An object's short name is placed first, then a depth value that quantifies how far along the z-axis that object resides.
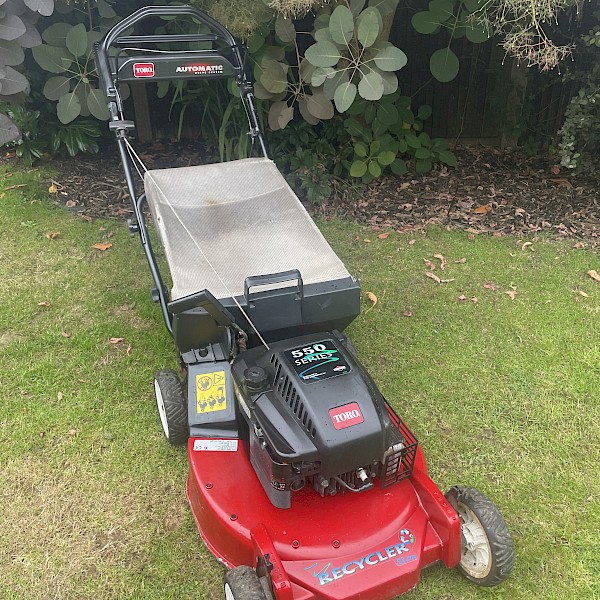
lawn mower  1.86
